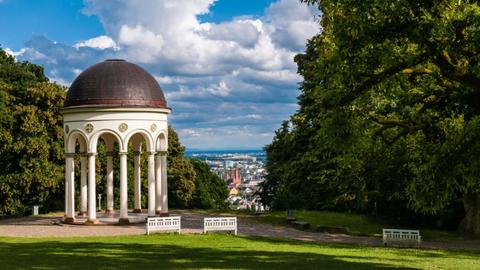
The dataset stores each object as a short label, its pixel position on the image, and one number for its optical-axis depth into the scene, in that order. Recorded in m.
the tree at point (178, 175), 57.75
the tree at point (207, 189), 64.09
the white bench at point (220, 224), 29.84
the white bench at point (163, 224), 29.39
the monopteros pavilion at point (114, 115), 34.09
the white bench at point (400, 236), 27.88
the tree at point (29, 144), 42.72
